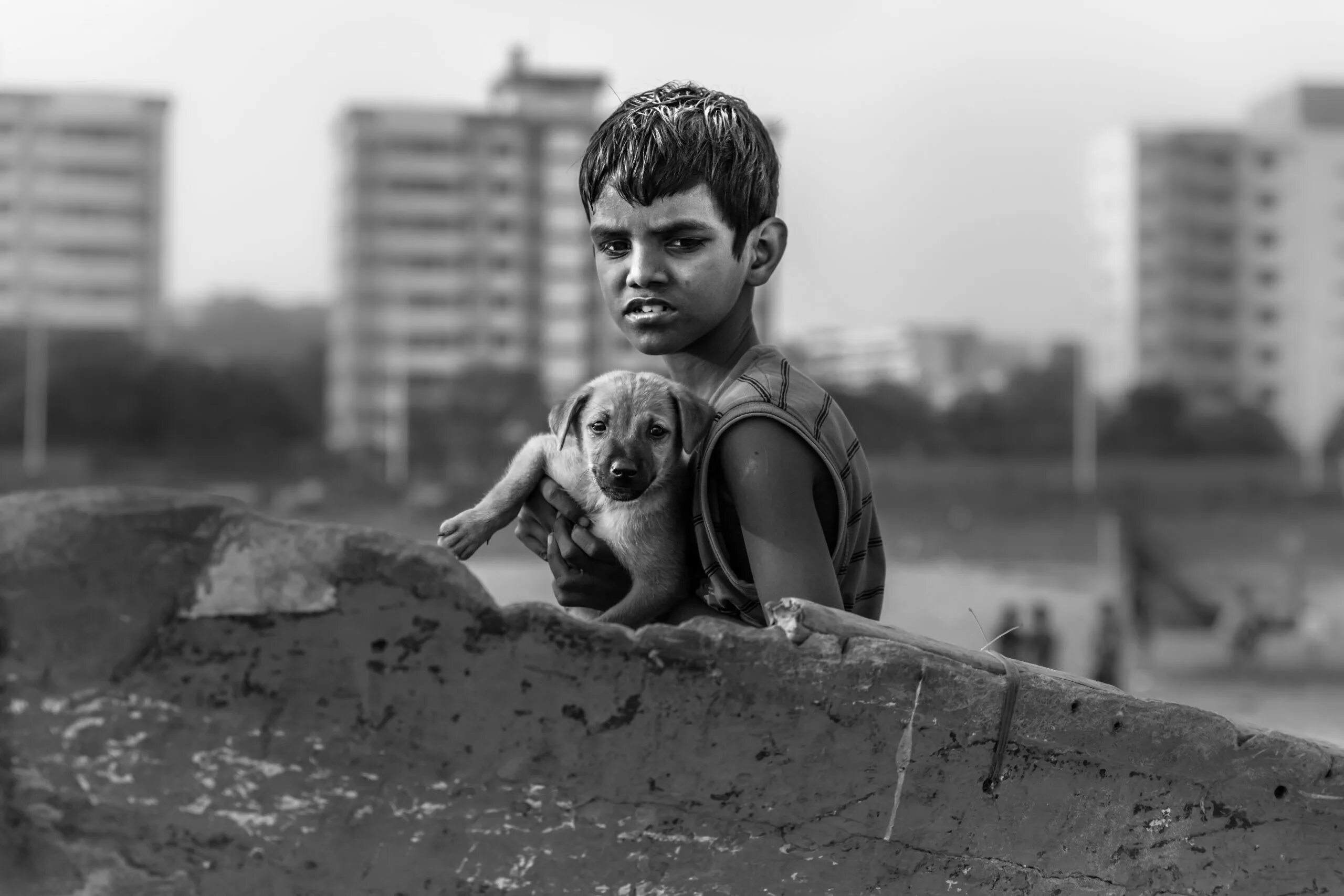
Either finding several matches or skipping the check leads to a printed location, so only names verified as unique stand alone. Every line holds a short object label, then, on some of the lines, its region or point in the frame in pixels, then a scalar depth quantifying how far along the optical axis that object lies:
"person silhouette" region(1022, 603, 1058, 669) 12.98
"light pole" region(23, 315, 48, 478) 43.38
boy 2.24
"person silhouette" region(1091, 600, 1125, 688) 14.22
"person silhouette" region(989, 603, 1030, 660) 13.70
